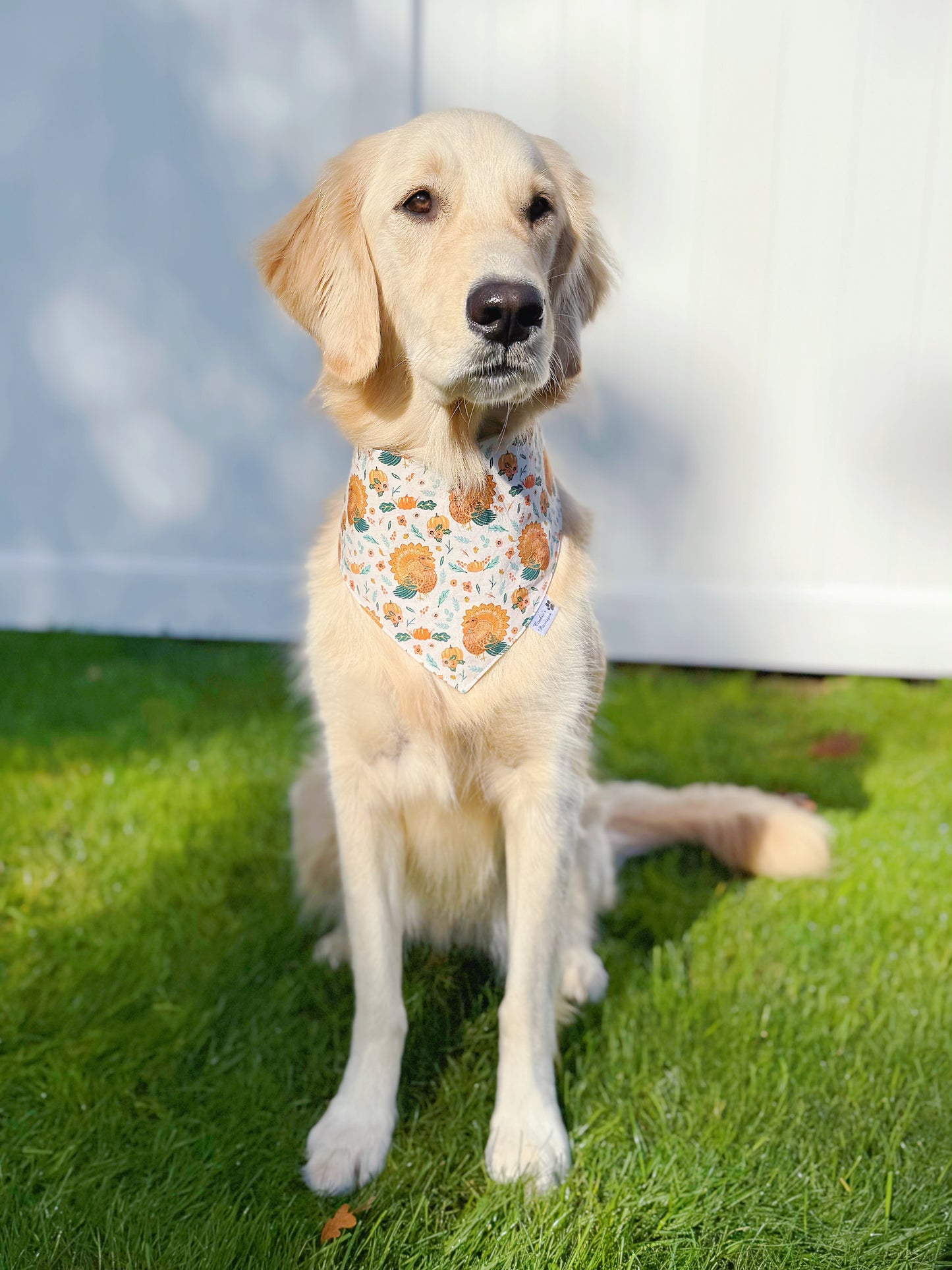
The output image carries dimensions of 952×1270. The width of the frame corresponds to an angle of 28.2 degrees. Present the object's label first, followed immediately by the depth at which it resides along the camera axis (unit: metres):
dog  1.07
